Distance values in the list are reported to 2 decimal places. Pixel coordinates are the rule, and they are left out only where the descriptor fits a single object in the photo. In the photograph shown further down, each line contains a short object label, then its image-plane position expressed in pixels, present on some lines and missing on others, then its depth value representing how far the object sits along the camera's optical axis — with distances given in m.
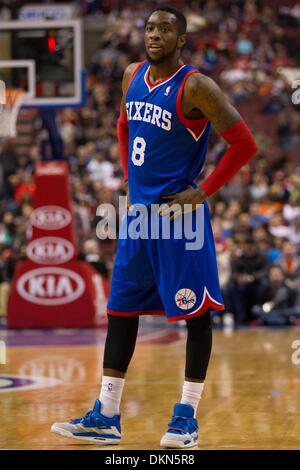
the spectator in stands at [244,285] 13.63
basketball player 4.74
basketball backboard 12.90
